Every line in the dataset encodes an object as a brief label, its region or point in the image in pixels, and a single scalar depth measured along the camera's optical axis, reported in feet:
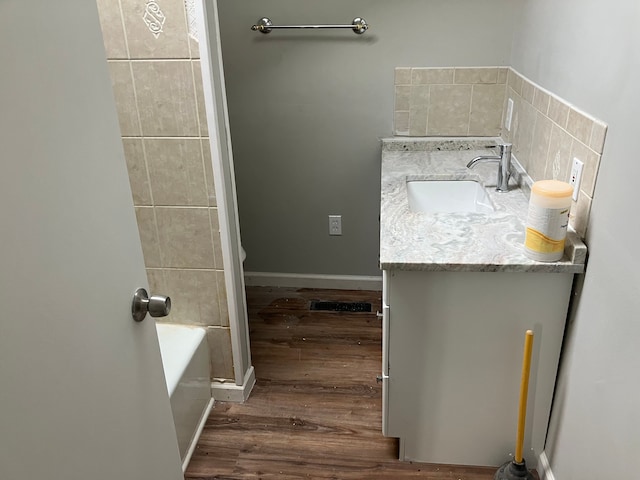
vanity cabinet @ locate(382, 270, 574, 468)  5.00
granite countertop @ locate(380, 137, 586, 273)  4.82
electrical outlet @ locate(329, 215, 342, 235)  9.28
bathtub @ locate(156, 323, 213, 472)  6.03
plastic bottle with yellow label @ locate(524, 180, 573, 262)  4.51
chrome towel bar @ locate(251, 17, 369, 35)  7.79
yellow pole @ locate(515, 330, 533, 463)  4.89
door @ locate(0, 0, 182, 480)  2.31
